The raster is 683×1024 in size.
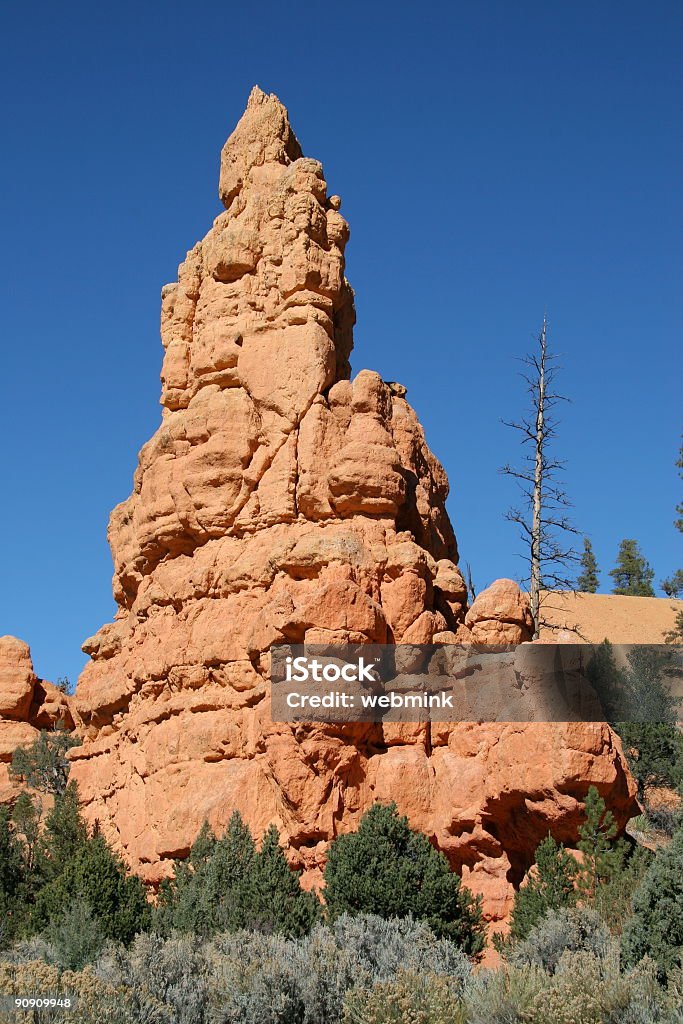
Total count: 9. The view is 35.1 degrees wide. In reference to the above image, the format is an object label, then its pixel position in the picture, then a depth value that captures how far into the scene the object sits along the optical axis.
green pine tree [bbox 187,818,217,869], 23.38
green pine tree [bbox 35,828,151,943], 22.59
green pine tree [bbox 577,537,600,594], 88.44
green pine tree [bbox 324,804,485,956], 20.94
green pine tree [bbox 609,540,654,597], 87.75
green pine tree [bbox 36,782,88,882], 27.30
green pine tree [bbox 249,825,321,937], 20.80
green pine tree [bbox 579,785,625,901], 20.88
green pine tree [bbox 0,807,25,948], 25.00
